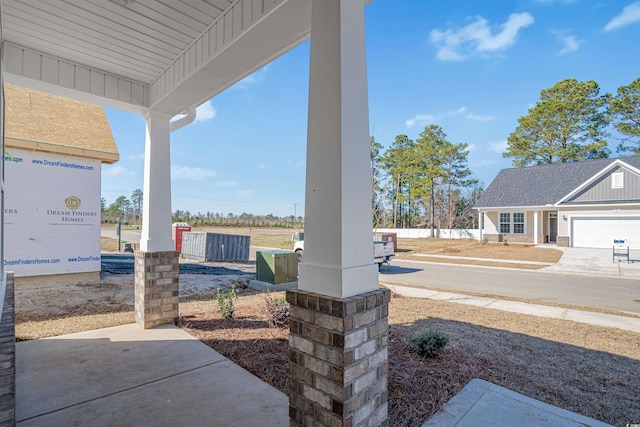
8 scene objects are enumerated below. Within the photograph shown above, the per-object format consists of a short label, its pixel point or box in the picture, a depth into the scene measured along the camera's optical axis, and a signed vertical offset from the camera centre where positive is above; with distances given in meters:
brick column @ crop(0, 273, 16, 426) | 1.46 -0.81
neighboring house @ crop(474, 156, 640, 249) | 17.33 +0.82
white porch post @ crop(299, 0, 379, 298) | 1.73 +0.34
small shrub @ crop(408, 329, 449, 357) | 3.50 -1.43
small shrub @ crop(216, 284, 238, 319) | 4.98 -1.45
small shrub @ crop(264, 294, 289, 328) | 4.61 -1.45
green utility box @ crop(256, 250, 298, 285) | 7.88 -1.26
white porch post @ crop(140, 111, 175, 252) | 4.60 +0.47
